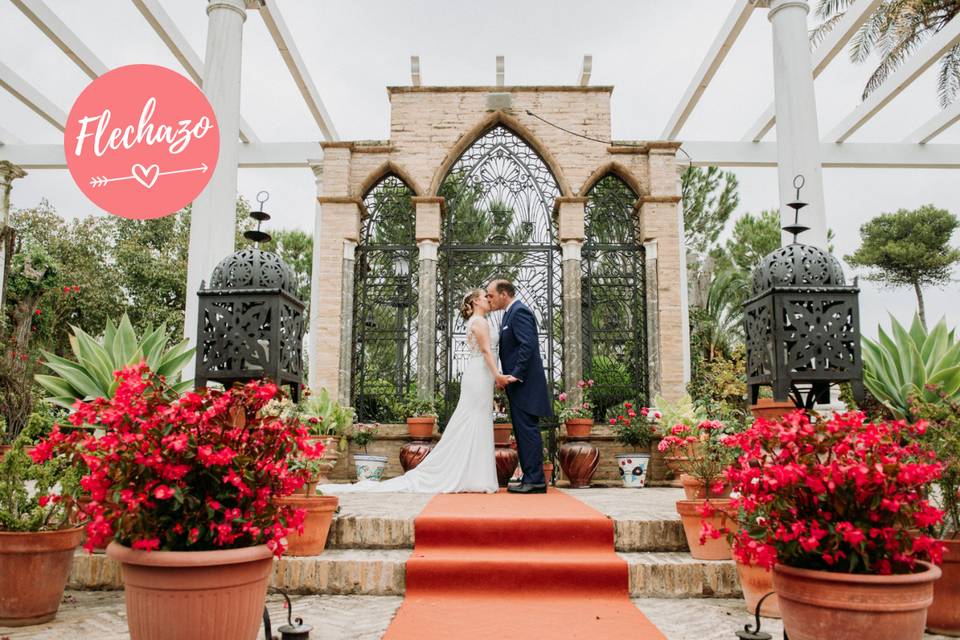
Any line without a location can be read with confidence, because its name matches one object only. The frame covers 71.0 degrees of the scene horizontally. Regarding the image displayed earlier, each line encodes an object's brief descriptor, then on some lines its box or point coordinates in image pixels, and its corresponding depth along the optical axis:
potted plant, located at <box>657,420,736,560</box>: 4.02
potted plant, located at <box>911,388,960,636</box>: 3.22
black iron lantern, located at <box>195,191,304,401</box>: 3.68
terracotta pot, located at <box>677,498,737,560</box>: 4.02
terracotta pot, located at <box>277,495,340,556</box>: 4.14
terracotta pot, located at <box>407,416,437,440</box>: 8.51
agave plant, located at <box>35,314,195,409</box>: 4.28
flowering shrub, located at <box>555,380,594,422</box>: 8.49
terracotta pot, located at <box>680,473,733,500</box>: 4.31
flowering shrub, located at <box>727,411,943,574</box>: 2.52
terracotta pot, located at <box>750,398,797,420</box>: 3.80
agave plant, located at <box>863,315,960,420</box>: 3.93
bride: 6.47
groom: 6.23
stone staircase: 3.96
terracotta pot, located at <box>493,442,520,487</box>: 7.53
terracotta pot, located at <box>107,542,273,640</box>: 2.54
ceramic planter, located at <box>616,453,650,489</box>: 8.16
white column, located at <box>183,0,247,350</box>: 7.98
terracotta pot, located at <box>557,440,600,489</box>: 7.90
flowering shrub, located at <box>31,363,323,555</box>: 2.59
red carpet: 3.31
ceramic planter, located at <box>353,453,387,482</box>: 8.05
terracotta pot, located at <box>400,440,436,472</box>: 8.08
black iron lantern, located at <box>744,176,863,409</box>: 3.58
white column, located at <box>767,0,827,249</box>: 8.16
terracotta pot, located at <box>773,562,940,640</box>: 2.44
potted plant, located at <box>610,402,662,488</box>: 8.17
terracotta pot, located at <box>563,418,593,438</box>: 8.37
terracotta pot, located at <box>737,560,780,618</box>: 3.46
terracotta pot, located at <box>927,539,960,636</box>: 3.24
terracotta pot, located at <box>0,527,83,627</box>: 3.35
